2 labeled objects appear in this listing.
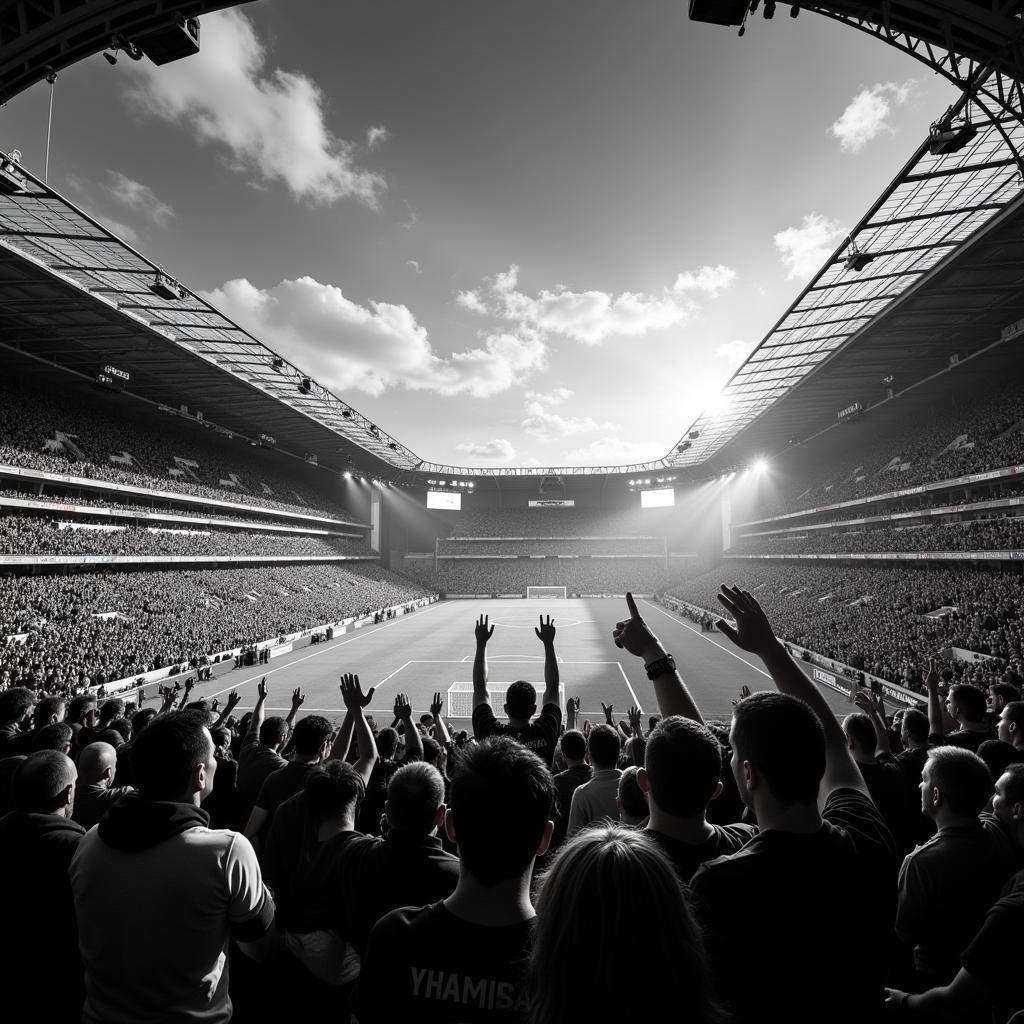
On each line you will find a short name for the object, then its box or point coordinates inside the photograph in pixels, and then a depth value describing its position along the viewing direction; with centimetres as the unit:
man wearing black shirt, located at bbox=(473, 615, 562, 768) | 461
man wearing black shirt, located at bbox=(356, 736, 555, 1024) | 149
